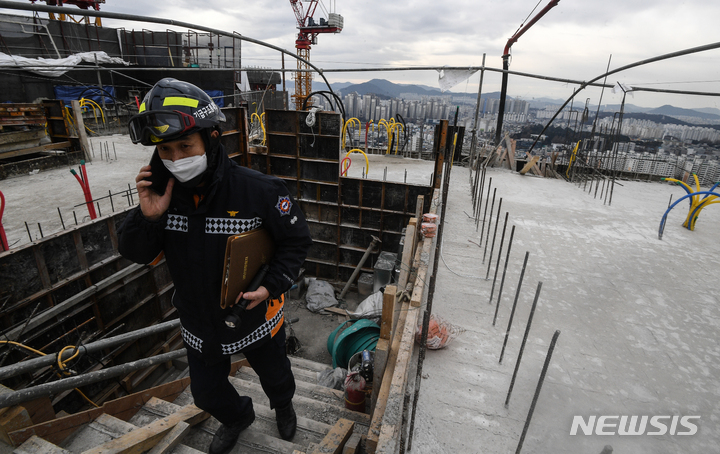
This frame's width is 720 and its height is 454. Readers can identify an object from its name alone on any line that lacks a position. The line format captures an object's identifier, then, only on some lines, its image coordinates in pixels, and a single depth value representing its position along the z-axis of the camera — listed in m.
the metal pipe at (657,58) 4.53
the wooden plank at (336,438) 2.71
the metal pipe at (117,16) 2.43
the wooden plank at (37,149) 10.21
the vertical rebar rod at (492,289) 4.52
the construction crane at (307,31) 35.84
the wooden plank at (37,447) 2.41
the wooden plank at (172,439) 2.73
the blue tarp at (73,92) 18.55
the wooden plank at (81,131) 10.99
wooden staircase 2.63
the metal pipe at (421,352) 2.53
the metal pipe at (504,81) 13.75
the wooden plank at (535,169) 12.53
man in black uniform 2.12
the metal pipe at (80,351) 2.57
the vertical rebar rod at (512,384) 2.89
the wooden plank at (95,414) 2.57
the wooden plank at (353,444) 2.84
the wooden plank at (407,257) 4.59
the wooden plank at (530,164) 12.03
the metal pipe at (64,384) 2.45
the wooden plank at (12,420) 2.45
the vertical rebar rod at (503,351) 3.38
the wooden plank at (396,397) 2.29
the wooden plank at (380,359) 3.24
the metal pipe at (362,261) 10.13
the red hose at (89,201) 6.68
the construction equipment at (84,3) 21.41
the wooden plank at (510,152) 13.32
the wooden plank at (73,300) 4.94
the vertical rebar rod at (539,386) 2.29
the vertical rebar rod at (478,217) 6.89
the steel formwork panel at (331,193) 9.77
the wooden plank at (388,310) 3.18
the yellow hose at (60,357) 2.90
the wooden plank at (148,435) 2.48
